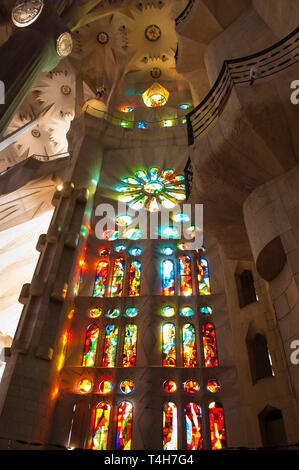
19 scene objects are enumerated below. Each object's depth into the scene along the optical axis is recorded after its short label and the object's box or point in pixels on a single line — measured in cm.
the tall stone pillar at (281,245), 493
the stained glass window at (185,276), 1143
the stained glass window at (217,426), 827
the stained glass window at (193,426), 836
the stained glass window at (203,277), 1132
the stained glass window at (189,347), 977
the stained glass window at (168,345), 977
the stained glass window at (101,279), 1172
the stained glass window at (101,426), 862
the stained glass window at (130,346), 987
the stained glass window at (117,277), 1166
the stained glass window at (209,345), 966
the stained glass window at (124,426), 846
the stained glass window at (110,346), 999
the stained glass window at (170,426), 835
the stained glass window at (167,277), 1144
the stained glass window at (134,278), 1155
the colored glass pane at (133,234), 1326
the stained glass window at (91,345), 1007
